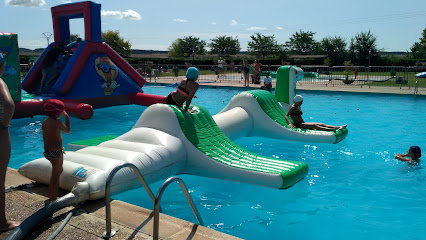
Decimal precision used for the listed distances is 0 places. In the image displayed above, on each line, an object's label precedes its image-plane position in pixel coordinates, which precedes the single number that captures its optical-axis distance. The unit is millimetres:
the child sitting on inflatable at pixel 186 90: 6377
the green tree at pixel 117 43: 52406
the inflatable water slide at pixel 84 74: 11469
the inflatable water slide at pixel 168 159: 4336
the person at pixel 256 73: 21016
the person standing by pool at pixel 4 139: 2943
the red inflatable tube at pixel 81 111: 9703
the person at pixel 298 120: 8338
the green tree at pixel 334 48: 48244
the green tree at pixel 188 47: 62156
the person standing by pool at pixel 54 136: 3703
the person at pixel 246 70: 20344
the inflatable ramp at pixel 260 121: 7828
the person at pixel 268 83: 14711
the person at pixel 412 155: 6755
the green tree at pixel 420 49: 41531
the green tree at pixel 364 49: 44844
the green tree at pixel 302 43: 58625
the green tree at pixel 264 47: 55312
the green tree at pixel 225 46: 62906
